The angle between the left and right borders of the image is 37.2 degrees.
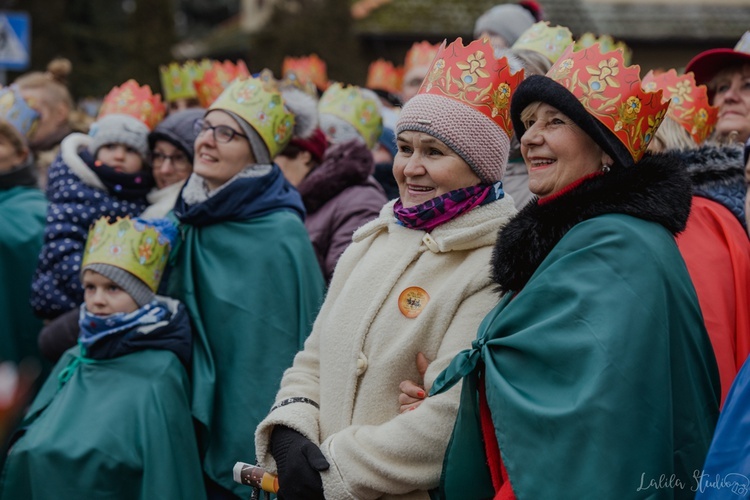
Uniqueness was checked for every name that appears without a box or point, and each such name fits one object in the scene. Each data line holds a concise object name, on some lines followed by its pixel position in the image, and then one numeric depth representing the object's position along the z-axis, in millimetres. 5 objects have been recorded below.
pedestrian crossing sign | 11039
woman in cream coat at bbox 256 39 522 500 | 3629
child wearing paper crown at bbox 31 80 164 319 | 6133
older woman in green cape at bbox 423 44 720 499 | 3141
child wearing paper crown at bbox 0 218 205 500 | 5109
